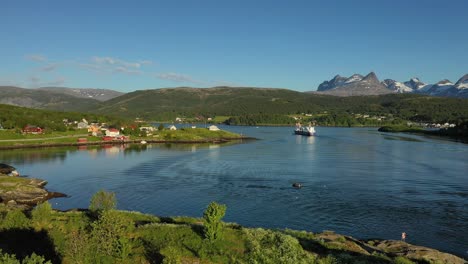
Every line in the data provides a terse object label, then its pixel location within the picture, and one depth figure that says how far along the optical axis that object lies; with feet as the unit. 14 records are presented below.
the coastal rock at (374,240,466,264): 130.52
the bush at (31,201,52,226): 126.62
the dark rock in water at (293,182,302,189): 265.75
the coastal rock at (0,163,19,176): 301.43
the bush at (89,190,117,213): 137.08
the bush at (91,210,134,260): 102.32
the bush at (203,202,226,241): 112.98
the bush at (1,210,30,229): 123.44
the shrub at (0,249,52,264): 69.71
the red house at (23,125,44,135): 587.68
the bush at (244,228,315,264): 66.59
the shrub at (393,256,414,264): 112.44
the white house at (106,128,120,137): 635.58
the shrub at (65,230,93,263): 97.96
